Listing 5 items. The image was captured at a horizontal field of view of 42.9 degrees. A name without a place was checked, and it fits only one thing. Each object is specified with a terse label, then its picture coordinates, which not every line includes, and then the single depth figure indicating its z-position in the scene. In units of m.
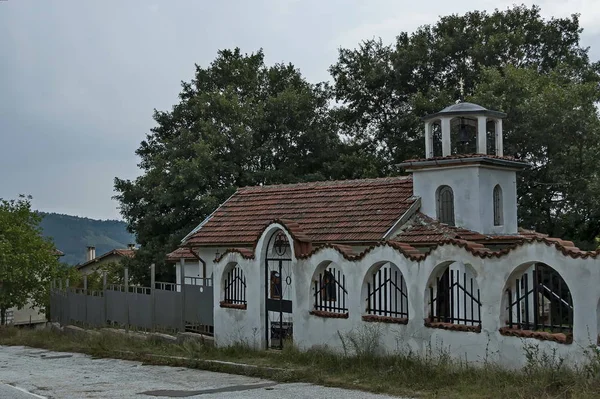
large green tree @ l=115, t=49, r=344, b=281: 35.44
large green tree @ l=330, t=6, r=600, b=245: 30.77
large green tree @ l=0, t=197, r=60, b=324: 33.78
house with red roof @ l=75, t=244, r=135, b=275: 66.06
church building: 12.62
